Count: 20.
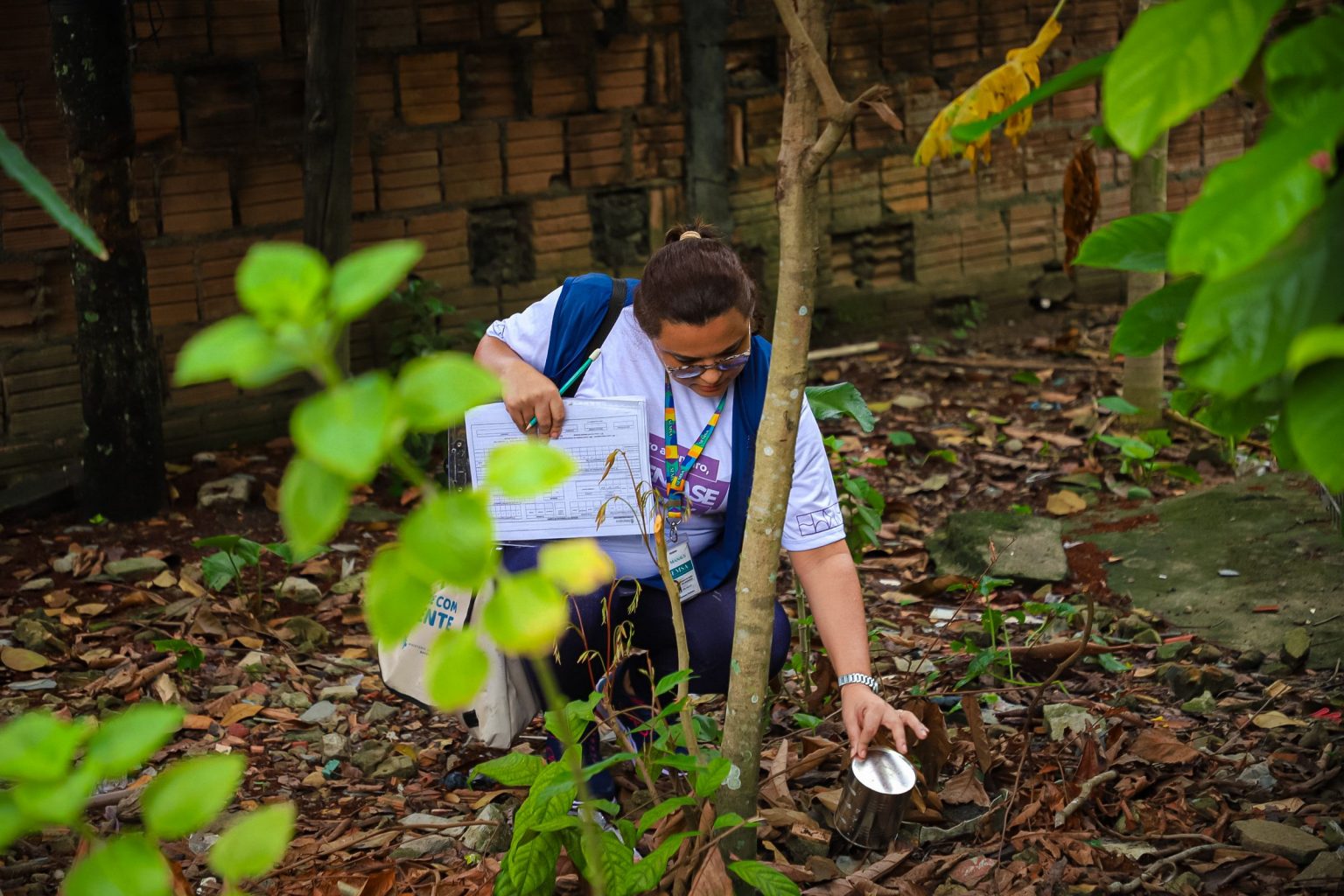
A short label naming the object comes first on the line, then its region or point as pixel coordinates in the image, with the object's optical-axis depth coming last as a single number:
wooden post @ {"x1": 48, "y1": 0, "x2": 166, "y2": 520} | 4.58
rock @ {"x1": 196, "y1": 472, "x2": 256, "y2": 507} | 5.09
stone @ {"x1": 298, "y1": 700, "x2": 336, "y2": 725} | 3.75
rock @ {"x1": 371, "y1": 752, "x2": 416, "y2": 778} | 3.47
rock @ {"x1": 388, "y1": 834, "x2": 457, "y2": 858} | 2.92
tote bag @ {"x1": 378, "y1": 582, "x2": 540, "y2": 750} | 3.04
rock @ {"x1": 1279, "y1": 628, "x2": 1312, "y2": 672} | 3.66
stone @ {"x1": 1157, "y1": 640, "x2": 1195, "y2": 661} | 3.79
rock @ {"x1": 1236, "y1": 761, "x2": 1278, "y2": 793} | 2.97
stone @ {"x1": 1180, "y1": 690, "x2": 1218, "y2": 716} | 3.42
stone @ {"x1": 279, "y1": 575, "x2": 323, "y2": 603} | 4.48
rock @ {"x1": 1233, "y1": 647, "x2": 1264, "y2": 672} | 3.73
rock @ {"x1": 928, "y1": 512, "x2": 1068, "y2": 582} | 4.50
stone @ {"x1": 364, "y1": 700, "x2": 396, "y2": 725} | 3.79
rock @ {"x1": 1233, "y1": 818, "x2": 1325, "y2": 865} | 2.60
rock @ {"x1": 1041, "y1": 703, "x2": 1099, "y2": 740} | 3.21
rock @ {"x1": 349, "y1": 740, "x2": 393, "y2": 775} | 3.49
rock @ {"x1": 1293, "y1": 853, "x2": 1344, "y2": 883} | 2.50
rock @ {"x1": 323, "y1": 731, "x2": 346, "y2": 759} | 3.57
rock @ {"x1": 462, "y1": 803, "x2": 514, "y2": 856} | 2.94
